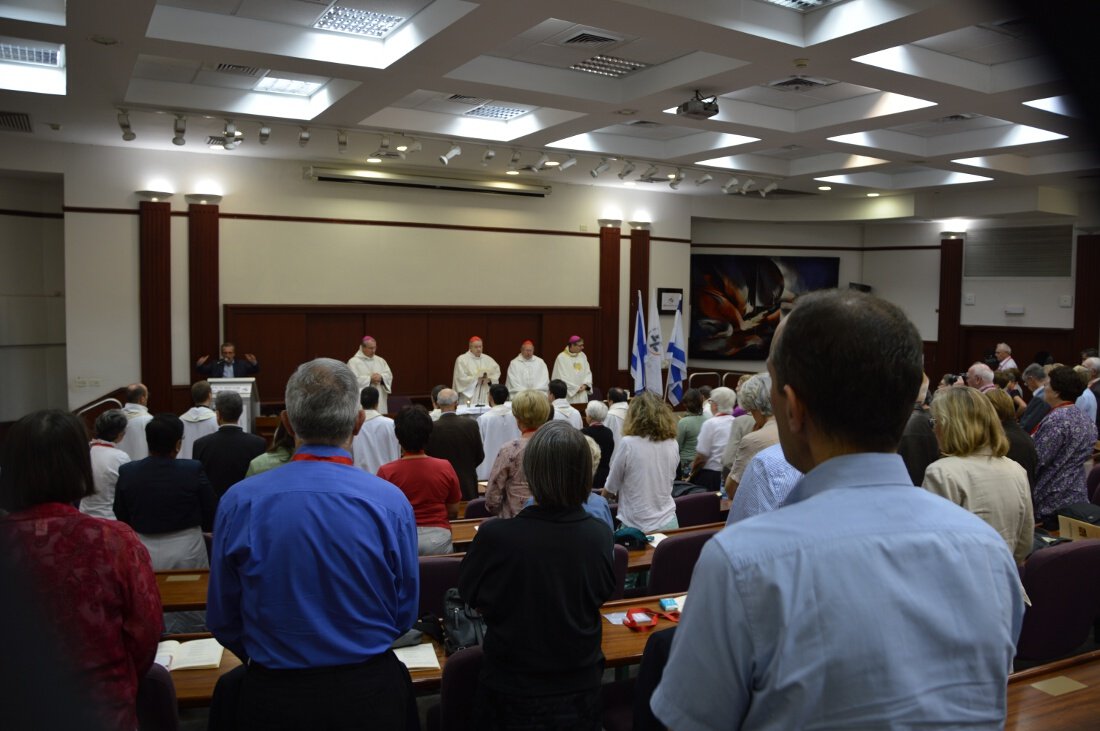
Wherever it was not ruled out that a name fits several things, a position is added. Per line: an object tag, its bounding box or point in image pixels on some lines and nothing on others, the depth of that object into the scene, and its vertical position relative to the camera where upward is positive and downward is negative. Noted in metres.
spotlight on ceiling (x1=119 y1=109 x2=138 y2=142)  8.96 +1.98
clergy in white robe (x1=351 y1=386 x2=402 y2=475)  7.28 -1.14
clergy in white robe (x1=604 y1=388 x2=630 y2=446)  8.33 -0.96
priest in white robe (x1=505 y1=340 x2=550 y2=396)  12.97 -0.92
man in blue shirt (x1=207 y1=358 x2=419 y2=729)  2.12 -0.71
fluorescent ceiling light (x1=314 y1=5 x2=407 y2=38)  6.99 +2.46
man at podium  11.13 -0.77
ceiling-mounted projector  8.33 +2.07
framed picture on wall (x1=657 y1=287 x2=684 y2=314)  15.38 +0.29
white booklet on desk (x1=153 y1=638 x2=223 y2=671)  2.83 -1.20
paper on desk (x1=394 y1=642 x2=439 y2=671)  2.85 -1.19
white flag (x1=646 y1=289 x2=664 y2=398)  12.95 -0.65
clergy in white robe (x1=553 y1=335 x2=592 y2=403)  13.20 -0.92
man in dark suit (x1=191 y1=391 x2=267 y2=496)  5.35 -0.91
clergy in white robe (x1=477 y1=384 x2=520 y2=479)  8.77 -1.19
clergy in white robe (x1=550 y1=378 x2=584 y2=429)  8.38 -1.00
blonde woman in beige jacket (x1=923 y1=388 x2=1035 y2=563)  3.51 -0.65
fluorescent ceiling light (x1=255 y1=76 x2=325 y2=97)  9.19 +2.48
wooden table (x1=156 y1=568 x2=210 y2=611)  3.48 -1.22
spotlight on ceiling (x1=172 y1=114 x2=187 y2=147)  9.01 +1.95
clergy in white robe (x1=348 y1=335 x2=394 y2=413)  11.66 -0.83
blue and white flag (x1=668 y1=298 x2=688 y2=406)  13.12 -0.74
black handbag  2.88 -1.08
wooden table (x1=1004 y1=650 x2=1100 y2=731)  2.41 -1.15
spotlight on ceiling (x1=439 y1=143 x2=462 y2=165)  10.54 +2.01
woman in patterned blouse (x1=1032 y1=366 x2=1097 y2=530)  5.22 -0.86
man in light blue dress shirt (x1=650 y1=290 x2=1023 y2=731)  1.03 -0.34
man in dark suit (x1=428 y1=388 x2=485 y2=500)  6.36 -1.00
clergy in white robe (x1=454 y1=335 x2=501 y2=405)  12.40 -0.94
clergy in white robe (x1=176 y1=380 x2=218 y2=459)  7.08 -0.95
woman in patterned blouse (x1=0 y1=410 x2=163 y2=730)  1.96 -0.60
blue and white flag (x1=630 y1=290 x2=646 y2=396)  12.77 -0.63
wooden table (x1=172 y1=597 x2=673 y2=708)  2.62 -1.21
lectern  9.44 -0.91
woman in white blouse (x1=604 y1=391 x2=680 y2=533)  5.07 -0.91
